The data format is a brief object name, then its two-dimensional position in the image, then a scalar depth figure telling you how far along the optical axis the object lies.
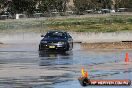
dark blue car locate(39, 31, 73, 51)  36.88
